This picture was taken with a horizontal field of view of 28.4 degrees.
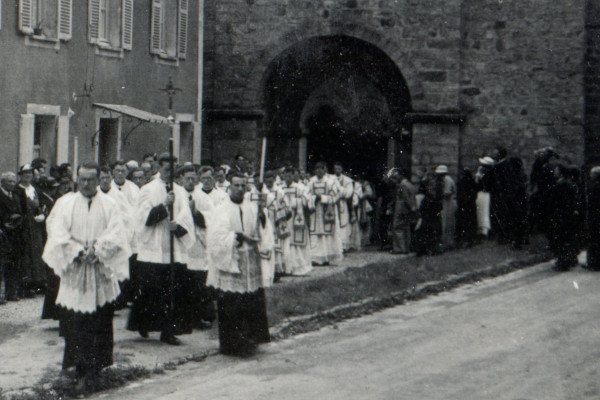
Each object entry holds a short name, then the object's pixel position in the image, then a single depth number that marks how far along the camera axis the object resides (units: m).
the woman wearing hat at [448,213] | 23.12
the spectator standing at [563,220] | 19.16
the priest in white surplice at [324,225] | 21.06
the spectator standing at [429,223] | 21.90
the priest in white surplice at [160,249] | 12.05
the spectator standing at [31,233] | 15.08
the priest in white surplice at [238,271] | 11.48
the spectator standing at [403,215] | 22.80
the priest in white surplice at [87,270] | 9.59
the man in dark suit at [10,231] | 14.75
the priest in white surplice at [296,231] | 19.34
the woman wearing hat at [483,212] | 24.61
